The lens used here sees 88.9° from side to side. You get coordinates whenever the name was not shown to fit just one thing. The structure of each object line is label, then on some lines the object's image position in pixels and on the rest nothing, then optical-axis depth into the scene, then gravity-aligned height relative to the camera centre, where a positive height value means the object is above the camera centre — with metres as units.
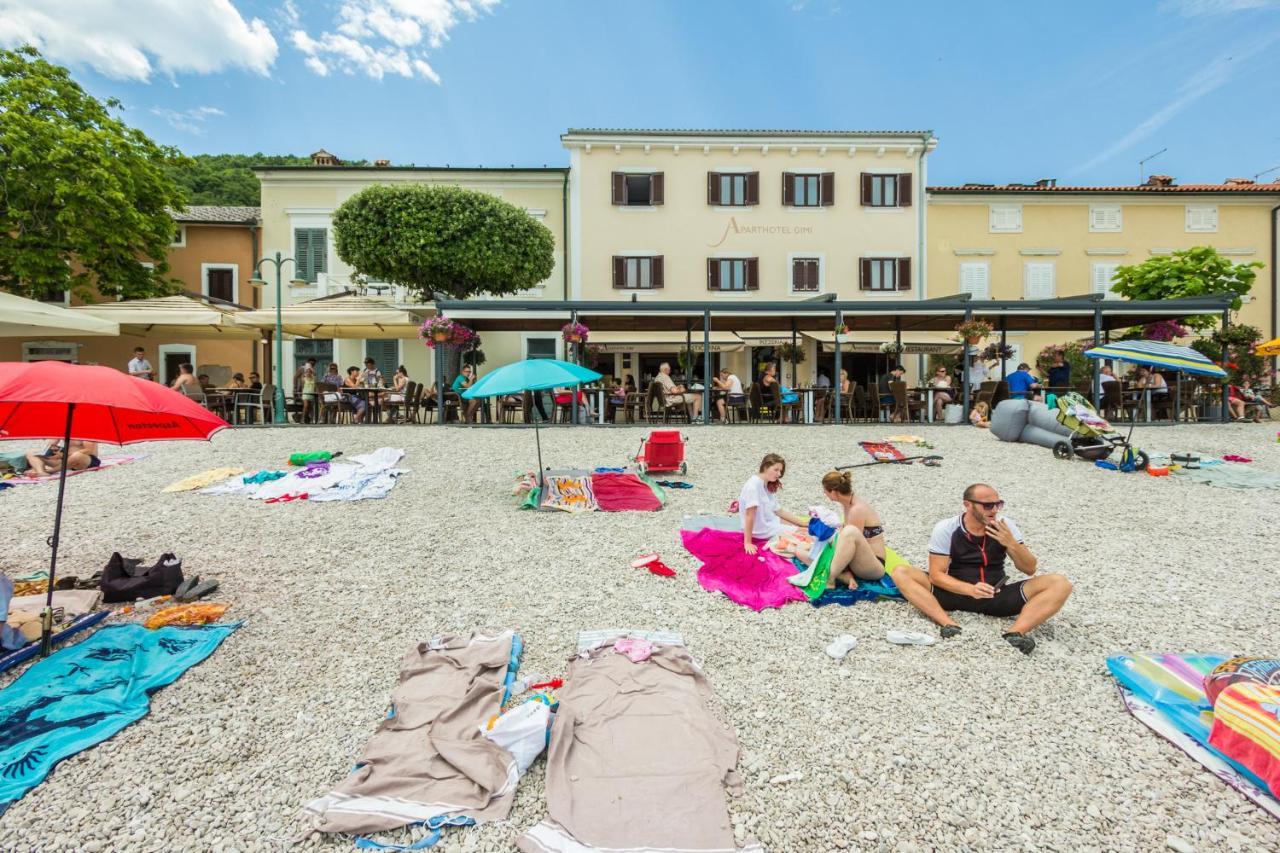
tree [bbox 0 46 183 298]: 17.50 +6.52
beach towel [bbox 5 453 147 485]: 8.21 -0.56
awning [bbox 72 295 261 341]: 12.54 +2.15
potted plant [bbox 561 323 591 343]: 12.77 +1.79
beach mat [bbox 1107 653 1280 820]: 2.51 -1.29
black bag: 4.37 -1.07
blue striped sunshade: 8.65 +0.92
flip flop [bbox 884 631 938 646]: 3.76 -1.25
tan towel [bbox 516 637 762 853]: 2.27 -1.38
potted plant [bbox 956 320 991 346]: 12.77 +1.83
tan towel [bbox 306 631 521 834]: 2.35 -1.36
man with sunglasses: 3.79 -0.95
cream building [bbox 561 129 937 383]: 21.25 +6.74
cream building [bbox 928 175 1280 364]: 22.25 +6.42
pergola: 13.06 +2.37
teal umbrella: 6.79 +0.50
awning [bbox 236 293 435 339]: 13.20 +2.24
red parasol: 3.16 +0.09
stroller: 8.84 -0.22
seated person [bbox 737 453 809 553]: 5.45 -0.68
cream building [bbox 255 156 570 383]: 21.22 +6.47
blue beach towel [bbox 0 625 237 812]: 2.64 -1.28
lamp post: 12.85 +0.59
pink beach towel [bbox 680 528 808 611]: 4.51 -1.12
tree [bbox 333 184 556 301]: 16.88 +4.95
